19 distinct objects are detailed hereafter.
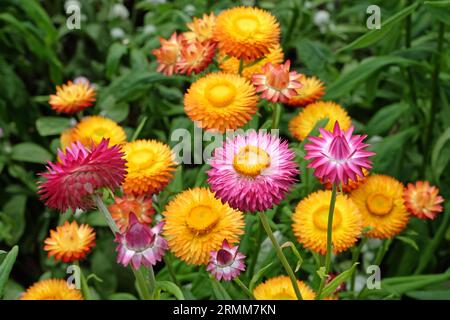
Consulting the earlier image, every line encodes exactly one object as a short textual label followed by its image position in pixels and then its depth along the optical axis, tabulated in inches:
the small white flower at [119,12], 49.5
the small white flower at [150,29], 44.2
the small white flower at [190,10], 43.3
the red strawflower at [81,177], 27.5
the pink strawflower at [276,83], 31.4
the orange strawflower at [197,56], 33.1
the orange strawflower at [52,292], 31.8
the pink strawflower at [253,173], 27.5
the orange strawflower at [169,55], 34.2
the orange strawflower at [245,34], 32.5
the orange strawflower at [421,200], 32.9
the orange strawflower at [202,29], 34.3
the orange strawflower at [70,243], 31.7
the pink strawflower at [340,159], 27.4
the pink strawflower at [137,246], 27.9
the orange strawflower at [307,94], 35.0
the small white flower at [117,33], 46.7
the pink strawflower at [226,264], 28.7
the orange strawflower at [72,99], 35.6
